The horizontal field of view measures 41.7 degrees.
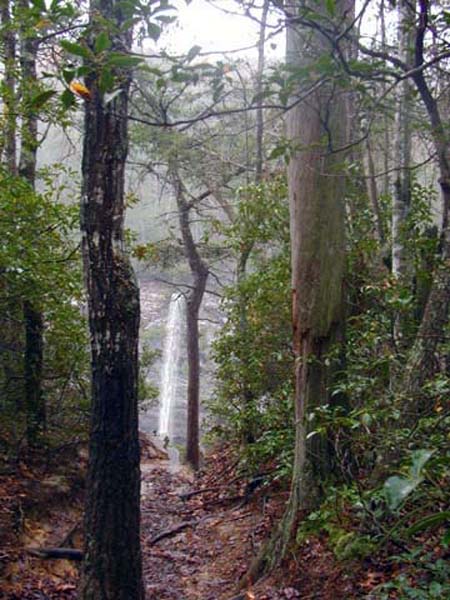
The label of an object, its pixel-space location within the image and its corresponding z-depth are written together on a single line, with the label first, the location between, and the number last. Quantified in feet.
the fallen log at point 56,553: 17.67
